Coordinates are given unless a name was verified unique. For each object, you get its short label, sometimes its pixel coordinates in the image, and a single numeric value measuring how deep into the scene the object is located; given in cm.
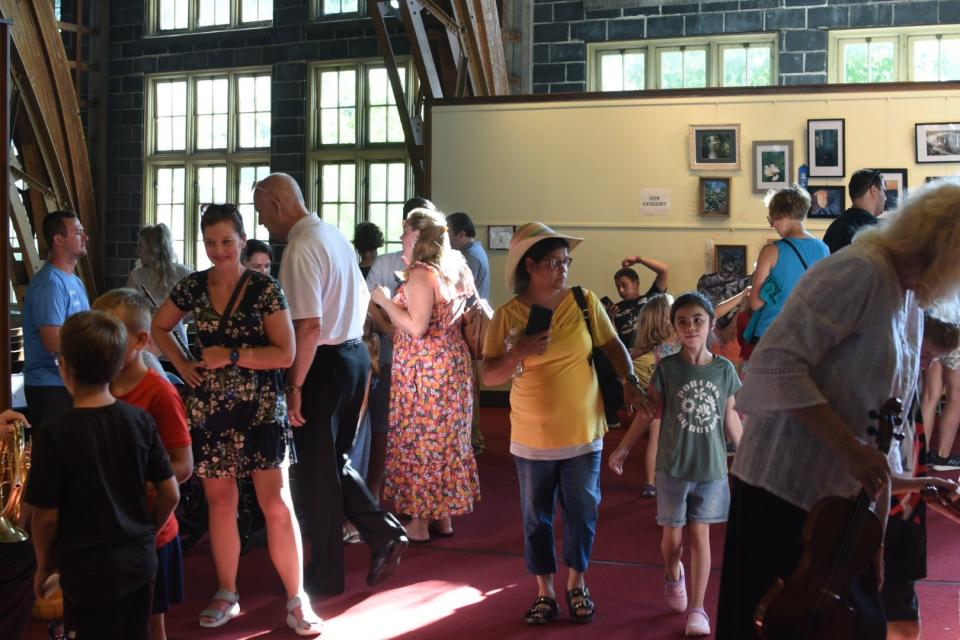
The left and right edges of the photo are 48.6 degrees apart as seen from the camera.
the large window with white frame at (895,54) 1053
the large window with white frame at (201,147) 1293
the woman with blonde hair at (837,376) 227
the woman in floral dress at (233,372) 377
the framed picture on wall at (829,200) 893
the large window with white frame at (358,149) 1236
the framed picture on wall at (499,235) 972
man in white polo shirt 406
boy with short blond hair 315
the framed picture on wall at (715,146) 914
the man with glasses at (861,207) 585
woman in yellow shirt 392
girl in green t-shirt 399
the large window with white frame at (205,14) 1286
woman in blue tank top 577
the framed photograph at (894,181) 879
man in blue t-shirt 470
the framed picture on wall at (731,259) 914
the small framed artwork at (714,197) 919
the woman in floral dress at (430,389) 501
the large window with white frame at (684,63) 1103
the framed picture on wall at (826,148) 892
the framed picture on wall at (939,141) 871
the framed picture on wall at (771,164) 905
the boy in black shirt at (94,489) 269
